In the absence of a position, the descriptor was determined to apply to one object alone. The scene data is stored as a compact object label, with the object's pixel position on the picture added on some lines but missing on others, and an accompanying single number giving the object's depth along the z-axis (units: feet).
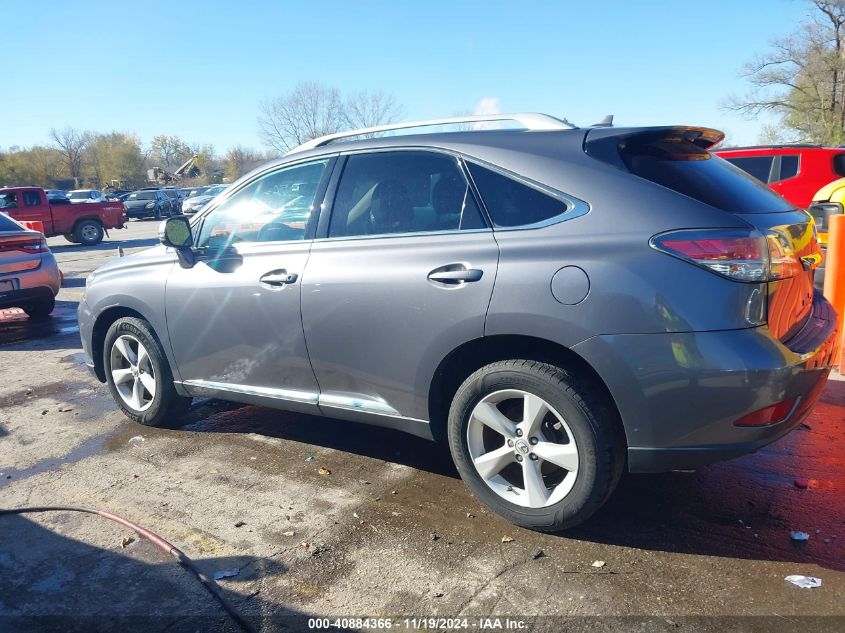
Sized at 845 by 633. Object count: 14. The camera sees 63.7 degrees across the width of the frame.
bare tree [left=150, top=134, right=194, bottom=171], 327.67
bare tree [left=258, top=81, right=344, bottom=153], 148.25
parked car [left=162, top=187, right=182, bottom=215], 126.11
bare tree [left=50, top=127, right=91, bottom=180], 276.00
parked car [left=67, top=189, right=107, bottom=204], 109.87
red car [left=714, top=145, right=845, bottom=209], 32.86
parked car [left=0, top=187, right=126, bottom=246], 69.46
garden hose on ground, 8.74
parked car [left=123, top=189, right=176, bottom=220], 123.34
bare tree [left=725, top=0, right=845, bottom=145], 122.31
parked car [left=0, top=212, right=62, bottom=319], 26.71
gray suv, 8.87
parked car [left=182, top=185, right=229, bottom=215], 104.29
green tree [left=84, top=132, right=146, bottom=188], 269.03
